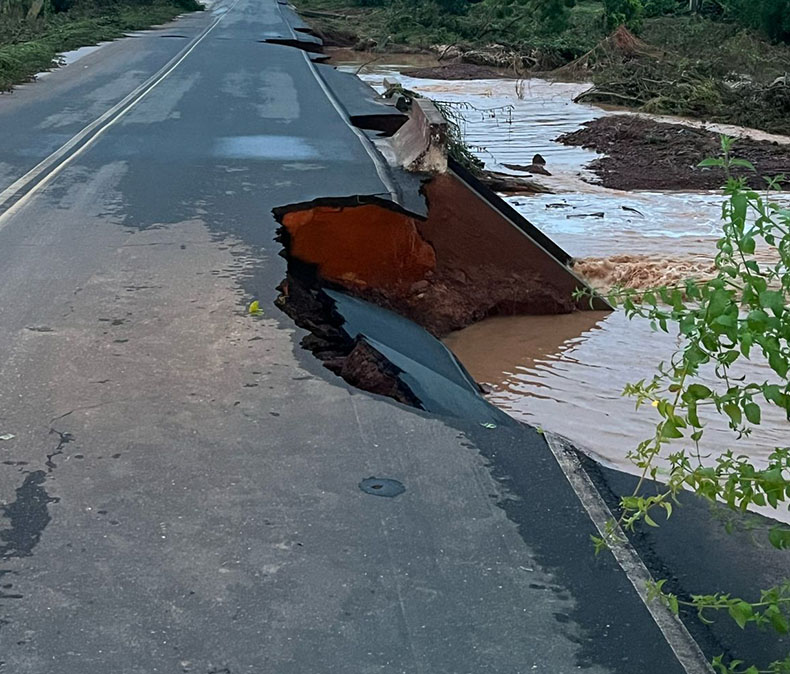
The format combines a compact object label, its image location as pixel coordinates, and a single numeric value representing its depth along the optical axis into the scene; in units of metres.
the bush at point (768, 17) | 39.50
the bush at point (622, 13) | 45.66
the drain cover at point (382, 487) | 4.55
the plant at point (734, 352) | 3.15
